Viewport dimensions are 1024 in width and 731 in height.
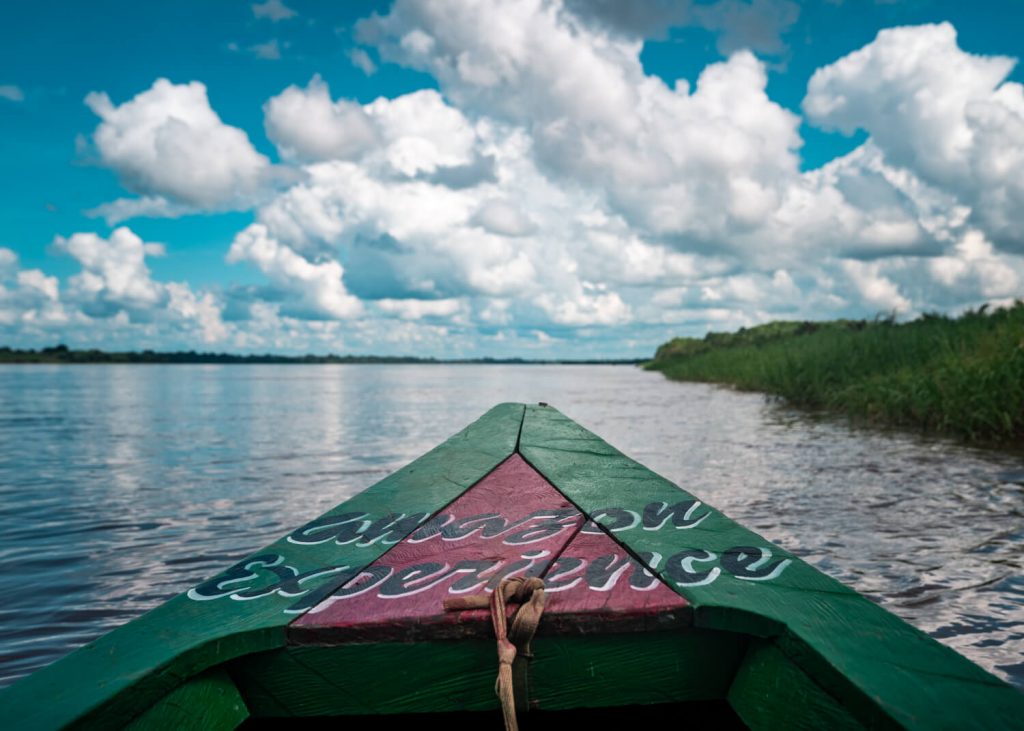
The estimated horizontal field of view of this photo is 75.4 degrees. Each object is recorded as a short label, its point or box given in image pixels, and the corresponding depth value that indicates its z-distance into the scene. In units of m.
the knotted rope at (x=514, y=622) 1.33
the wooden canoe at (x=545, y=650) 1.24
